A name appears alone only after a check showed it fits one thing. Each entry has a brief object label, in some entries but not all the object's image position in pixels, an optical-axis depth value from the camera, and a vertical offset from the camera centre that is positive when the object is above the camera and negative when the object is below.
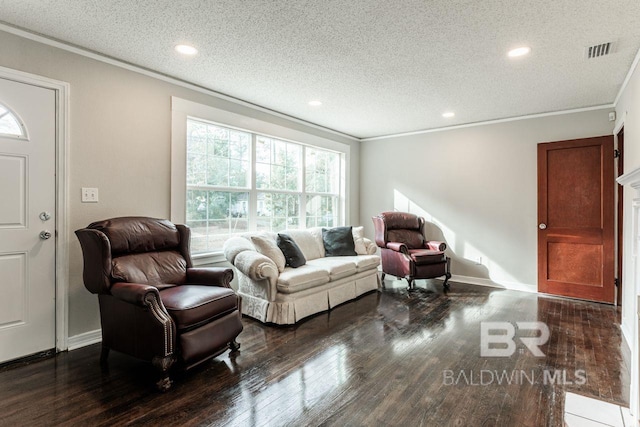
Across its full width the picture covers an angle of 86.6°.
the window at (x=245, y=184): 3.74 +0.40
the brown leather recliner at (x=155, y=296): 2.16 -0.58
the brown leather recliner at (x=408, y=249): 4.61 -0.50
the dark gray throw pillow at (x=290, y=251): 3.81 -0.41
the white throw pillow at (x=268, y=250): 3.60 -0.37
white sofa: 3.30 -0.69
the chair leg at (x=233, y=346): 2.70 -1.05
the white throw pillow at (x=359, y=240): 4.75 -0.36
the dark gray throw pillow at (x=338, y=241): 4.57 -0.36
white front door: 2.45 -0.03
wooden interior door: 4.06 -0.04
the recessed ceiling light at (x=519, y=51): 2.71 +1.34
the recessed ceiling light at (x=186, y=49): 2.75 +1.37
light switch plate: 2.81 +0.16
